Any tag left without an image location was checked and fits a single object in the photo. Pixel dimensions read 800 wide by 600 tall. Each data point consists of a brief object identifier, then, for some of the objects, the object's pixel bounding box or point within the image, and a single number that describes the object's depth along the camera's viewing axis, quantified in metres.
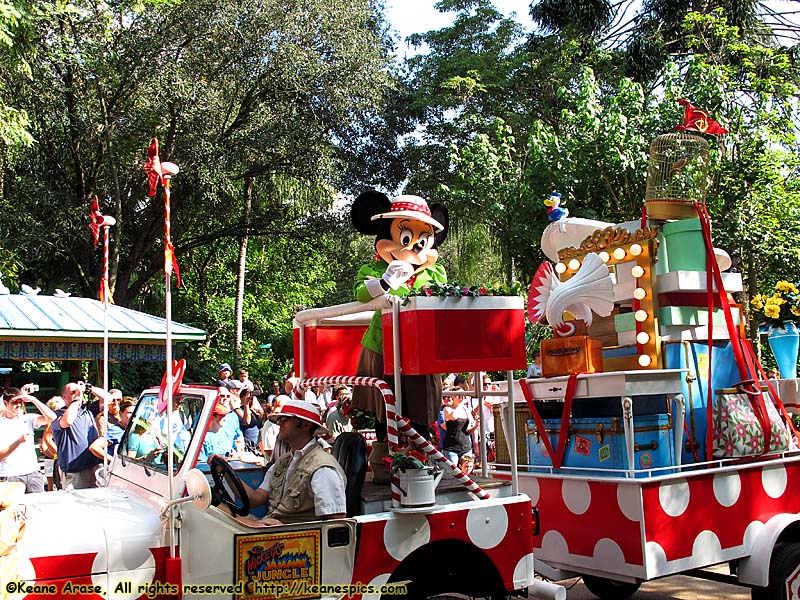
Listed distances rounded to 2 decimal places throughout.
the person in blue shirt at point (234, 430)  8.37
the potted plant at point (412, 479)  4.14
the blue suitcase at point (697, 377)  5.48
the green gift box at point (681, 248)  5.67
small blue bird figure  6.36
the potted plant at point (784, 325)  6.57
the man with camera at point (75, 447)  8.27
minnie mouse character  4.73
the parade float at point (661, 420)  5.13
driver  3.97
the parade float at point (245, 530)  3.59
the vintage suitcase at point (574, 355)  5.65
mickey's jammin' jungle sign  3.74
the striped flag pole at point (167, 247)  3.86
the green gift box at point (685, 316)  5.58
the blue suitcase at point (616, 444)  5.25
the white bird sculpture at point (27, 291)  15.08
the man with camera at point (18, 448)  6.83
